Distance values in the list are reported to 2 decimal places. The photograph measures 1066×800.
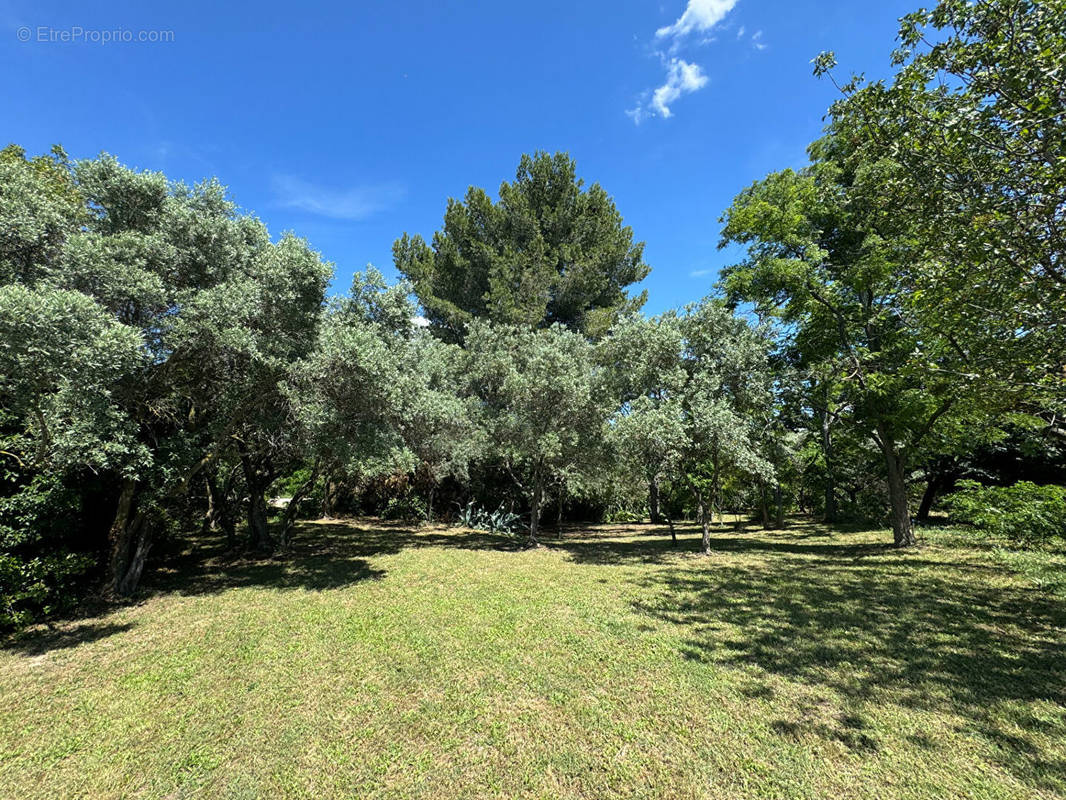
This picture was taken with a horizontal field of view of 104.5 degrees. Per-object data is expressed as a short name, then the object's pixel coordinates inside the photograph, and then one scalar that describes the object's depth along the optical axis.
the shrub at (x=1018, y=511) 9.45
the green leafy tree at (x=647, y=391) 11.22
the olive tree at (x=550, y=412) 12.39
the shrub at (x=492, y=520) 19.69
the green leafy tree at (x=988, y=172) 5.07
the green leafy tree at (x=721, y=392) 11.24
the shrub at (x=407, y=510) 22.39
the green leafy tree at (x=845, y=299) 11.48
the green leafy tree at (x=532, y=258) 22.14
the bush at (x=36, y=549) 6.24
